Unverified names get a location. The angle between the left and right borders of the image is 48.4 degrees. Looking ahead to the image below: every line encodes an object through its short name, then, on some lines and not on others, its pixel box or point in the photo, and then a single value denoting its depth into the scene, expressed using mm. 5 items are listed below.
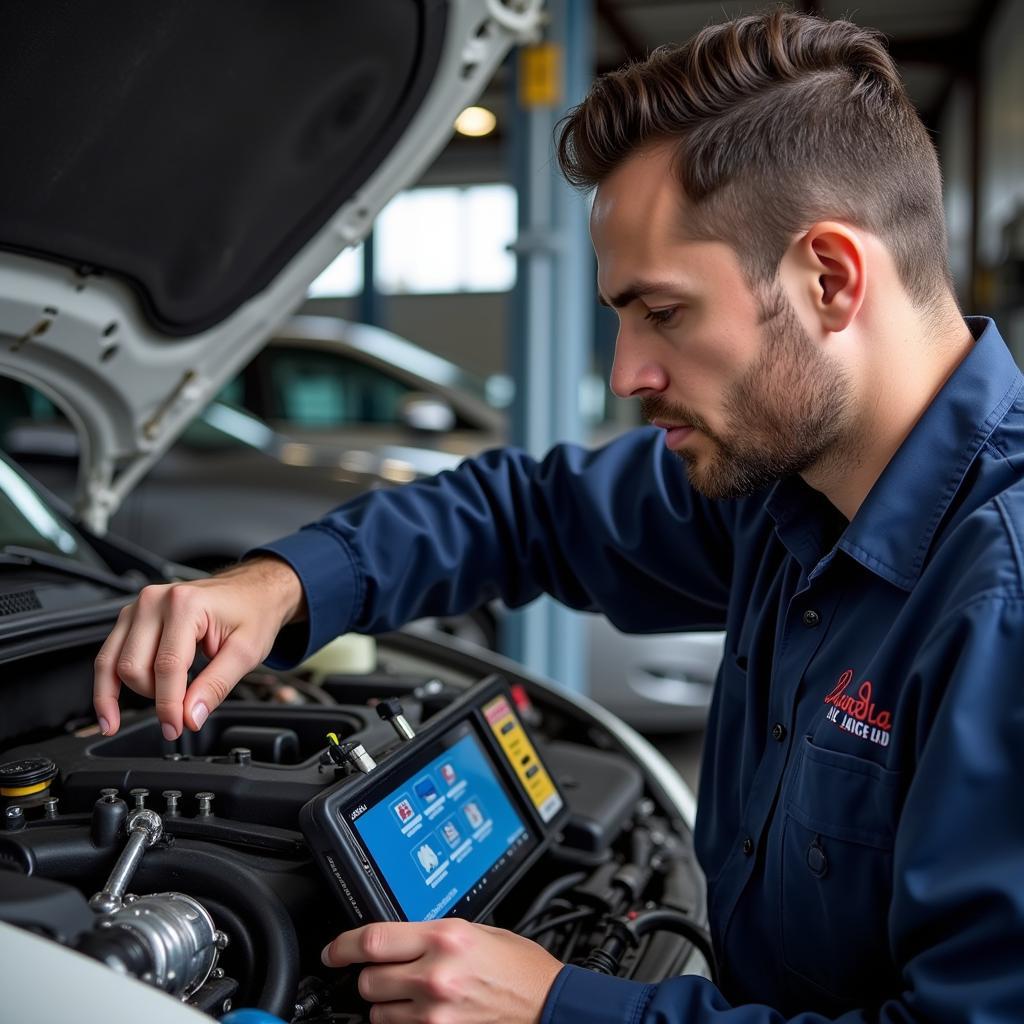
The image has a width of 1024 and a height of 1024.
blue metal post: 3047
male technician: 876
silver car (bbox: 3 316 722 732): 3512
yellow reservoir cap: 1127
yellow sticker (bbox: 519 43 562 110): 3006
